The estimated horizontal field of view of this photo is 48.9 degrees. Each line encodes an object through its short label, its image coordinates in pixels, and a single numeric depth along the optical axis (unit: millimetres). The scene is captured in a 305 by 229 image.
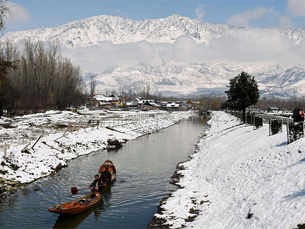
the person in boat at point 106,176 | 24169
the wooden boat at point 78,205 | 17562
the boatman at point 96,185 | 21884
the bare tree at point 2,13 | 17581
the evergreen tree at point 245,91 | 70812
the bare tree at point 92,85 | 170000
